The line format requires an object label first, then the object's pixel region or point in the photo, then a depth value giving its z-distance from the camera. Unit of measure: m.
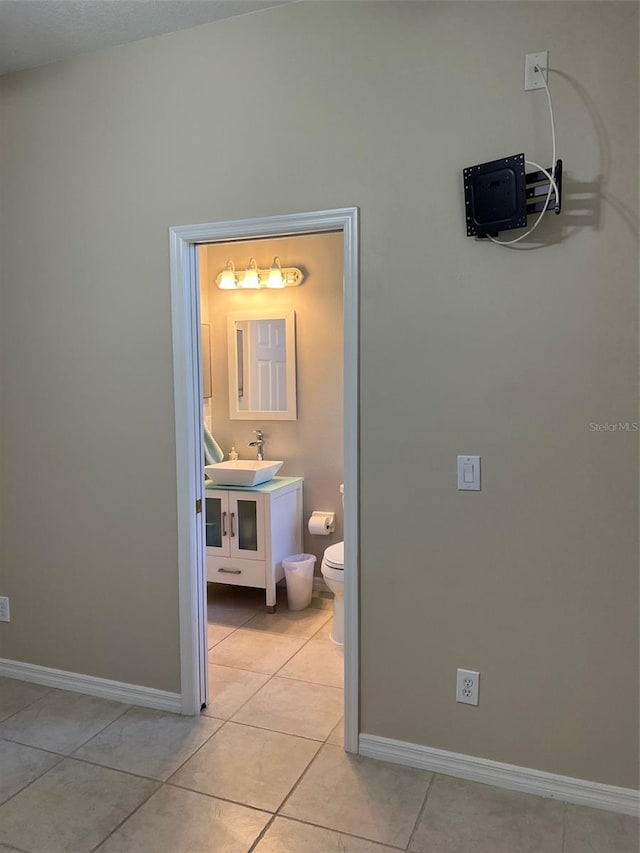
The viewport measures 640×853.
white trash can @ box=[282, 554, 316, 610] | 3.69
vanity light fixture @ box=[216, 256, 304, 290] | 3.91
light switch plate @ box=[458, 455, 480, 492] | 2.10
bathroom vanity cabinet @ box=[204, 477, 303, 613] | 3.65
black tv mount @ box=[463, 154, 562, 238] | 1.89
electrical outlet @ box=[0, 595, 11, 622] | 2.93
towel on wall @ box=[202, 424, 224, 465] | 4.08
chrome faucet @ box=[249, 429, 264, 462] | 4.13
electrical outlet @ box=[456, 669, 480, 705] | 2.14
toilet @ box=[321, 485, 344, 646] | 3.13
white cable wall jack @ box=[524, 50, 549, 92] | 1.92
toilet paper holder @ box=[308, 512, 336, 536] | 3.89
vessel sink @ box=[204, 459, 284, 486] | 3.65
